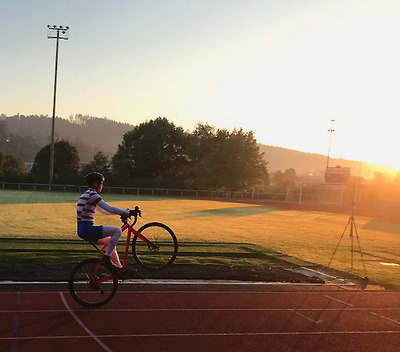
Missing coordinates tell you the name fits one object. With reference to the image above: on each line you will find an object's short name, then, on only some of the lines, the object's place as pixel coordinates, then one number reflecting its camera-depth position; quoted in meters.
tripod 10.63
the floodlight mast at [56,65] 56.83
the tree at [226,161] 74.19
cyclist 6.95
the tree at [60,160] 79.88
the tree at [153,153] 76.38
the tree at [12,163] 81.81
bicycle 7.32
